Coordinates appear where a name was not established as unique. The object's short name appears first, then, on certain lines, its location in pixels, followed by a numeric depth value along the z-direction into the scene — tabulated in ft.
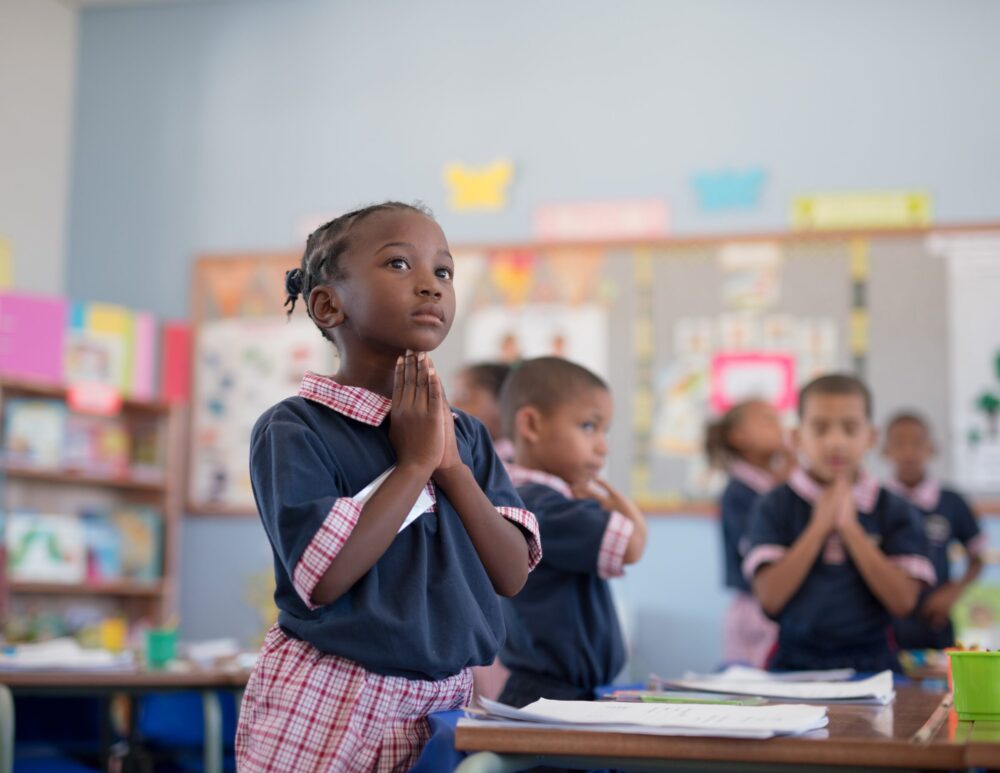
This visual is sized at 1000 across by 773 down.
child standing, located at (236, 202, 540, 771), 4.33
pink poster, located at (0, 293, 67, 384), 15.25
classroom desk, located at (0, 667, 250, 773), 7.70
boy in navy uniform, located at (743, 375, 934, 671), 7.49
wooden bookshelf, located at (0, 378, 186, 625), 15.79
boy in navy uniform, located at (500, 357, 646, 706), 6.50
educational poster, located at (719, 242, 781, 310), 16.58
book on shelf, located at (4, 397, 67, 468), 15.26
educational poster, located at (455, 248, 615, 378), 16.98
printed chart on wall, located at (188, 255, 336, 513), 17.88
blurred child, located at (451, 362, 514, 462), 9.18
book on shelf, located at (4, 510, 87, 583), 15.44
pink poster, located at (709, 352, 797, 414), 16.44
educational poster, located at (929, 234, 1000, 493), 15.79
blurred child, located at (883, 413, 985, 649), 11.53
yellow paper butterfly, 17.62
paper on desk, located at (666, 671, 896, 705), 5.09
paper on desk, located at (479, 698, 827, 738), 3.54
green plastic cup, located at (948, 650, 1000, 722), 4.43
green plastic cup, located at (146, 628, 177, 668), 8.91
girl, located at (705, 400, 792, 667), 12.12
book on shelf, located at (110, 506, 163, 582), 17.12
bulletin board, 16.06
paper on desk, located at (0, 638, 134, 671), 8.30
